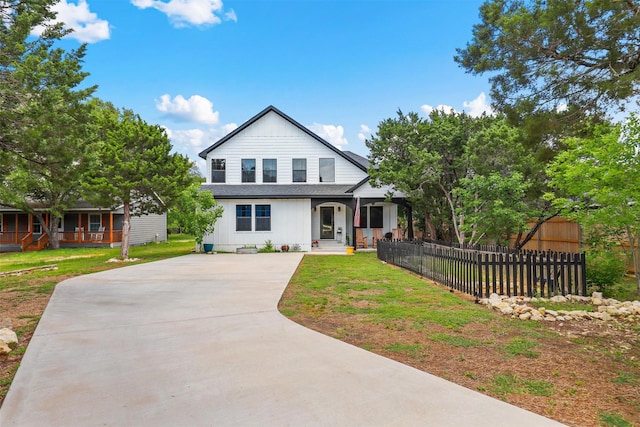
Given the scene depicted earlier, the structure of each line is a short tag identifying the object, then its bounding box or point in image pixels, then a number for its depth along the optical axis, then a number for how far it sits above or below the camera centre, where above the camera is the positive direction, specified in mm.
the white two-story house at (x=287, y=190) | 20594 +1770
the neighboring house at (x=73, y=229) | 26469 -493
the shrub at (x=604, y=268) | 8156 -1126
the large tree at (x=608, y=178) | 6879 +853
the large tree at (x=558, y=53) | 5727 +2975
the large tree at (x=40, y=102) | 6336 +2245
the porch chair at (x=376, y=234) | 22281 -820
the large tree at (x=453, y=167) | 12930 +2311
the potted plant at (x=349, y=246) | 19594 -1448
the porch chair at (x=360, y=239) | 21844 -1114
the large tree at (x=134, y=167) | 15695 +2477
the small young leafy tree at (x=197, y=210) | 18266 +624
